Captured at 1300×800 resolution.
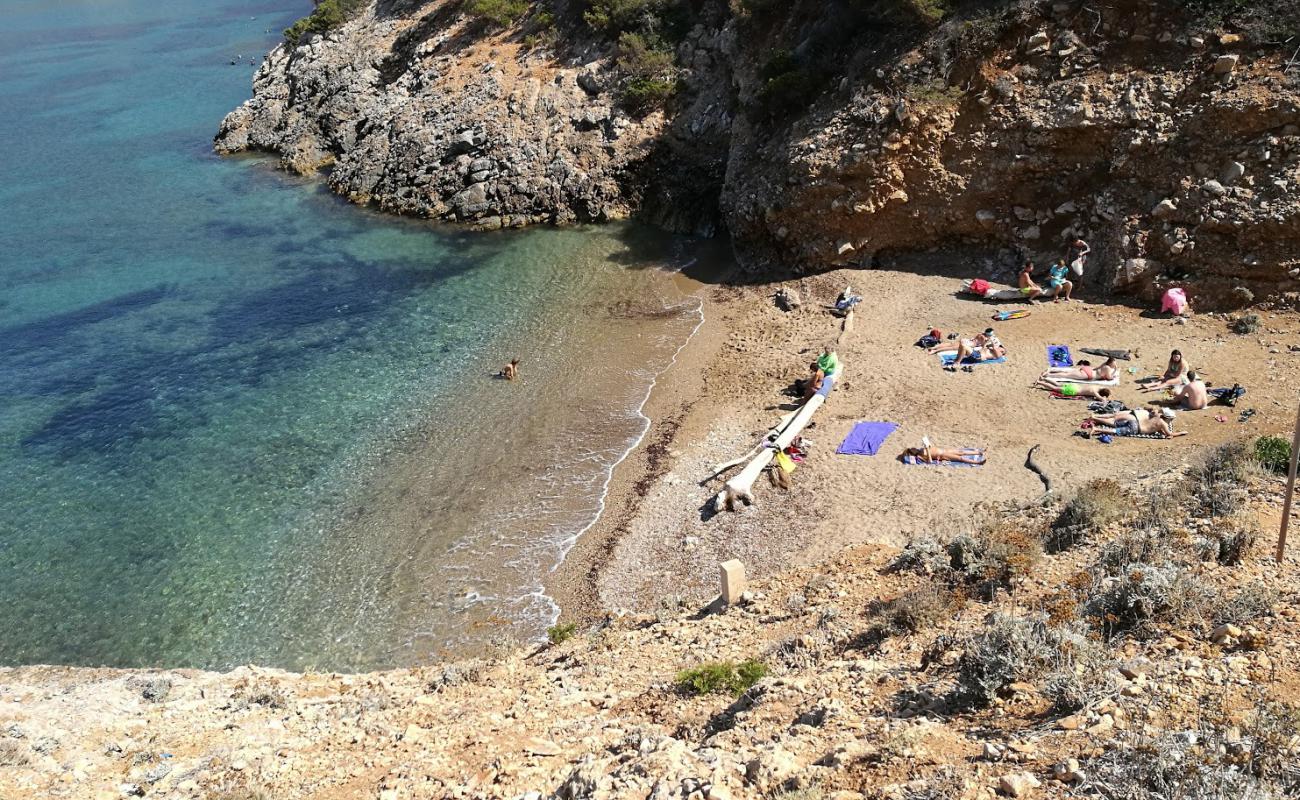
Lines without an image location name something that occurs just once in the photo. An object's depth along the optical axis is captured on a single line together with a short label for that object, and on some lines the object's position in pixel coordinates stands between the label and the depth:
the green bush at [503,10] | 38.06
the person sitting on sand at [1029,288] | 21.08
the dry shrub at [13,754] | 10.55
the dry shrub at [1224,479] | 11.24
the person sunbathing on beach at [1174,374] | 16.89
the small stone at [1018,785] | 6.67
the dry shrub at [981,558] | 10.98
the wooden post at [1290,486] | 8.84
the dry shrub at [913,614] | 10.44
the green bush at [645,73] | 32.28
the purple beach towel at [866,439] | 16.91
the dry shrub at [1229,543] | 9.92
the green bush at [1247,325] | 18.19
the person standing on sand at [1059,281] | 20.81
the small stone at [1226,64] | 19.28
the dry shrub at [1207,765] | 6.23
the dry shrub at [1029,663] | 7.99
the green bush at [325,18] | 47.03
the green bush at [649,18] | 33.72
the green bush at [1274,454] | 12.06
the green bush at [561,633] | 13.34
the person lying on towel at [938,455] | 15.94
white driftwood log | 16.06
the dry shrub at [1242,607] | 8.65
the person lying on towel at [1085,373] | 17.56
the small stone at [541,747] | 9.46
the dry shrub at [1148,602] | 8.85
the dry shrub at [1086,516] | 11.67
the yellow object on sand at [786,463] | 16.67
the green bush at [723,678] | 10.12
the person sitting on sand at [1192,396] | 16.17
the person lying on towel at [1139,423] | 15.62
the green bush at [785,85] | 25.25
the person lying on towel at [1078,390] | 17.23
